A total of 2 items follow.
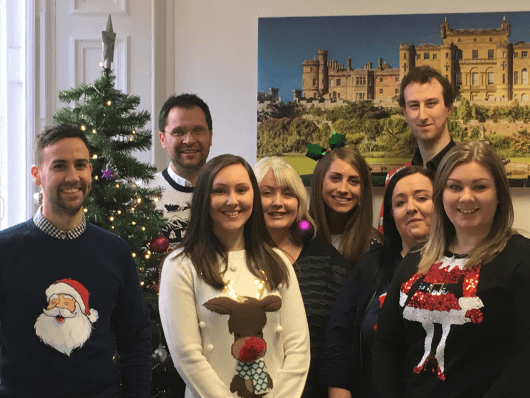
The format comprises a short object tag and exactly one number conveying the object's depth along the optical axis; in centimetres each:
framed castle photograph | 402
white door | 416
